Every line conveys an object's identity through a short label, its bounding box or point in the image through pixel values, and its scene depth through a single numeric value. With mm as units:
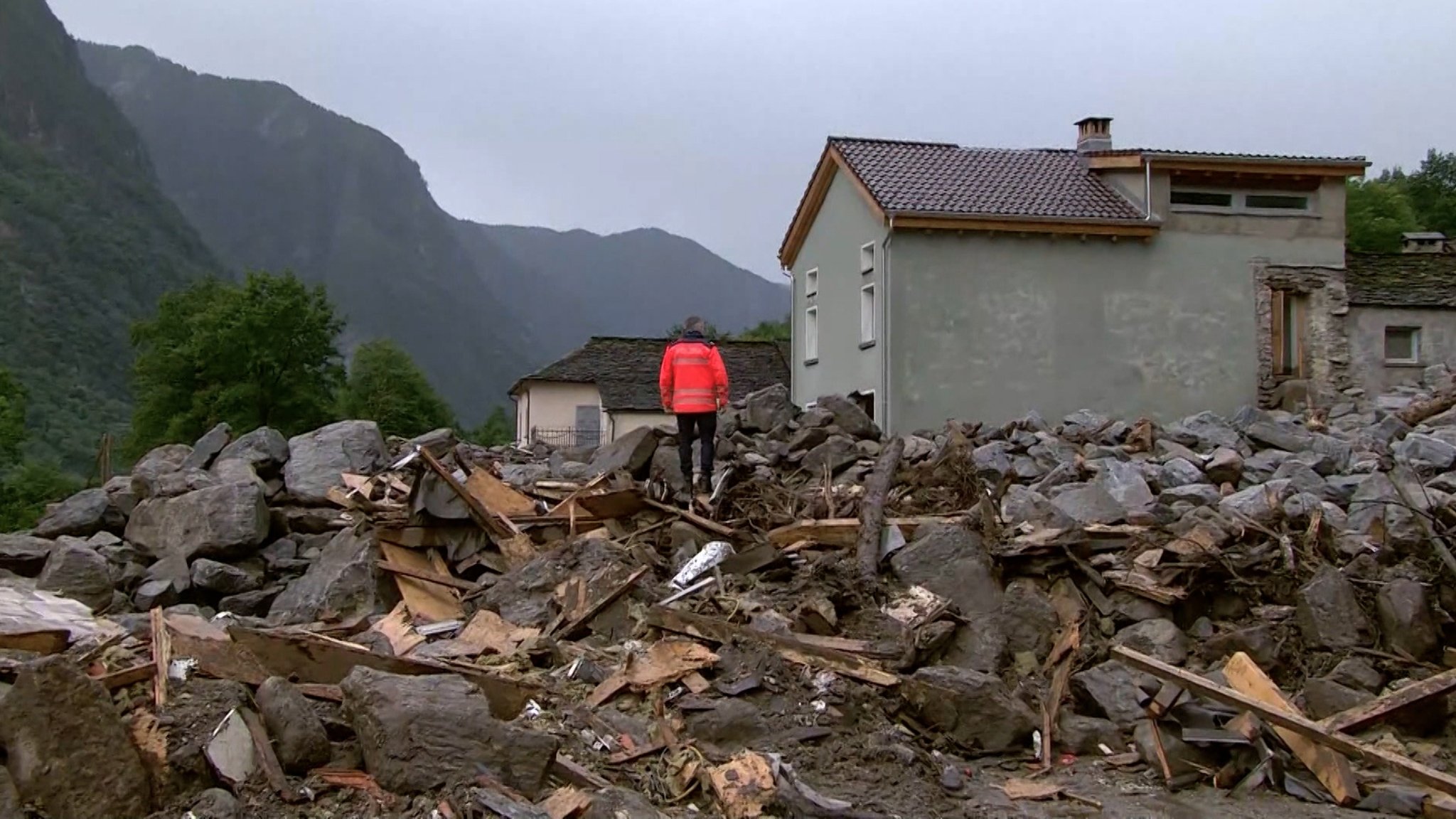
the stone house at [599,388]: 38375
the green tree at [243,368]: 43875
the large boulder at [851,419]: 15406
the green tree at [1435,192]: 53281
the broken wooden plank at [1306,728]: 7770
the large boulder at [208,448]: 13750
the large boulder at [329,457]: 12945
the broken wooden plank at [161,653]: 6680
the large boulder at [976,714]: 8391
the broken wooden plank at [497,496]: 11328
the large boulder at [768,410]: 15633
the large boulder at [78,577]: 10891
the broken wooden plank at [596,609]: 9344
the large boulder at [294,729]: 6359
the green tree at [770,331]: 62656
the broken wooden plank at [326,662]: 7453
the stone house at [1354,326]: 22719
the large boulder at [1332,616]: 9828
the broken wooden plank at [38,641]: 7242
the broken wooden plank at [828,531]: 11039
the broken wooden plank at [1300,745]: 7895
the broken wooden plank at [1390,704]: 8562
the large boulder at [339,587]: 10547
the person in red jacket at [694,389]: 11797
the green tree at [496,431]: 65438
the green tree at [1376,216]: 46938
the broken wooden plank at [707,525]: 11195
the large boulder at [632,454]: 12922
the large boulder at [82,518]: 12555
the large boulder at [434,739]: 6230
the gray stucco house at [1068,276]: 21250
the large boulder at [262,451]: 13250
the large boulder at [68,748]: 5688
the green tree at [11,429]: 46594
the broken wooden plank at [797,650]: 8727
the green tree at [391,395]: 58188
